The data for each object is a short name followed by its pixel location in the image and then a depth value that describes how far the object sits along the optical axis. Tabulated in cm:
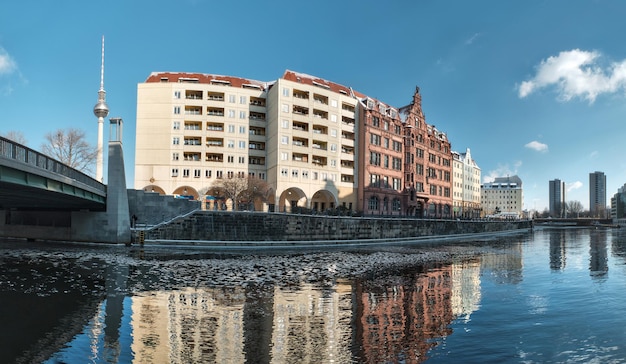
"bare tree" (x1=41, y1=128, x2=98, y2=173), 6762
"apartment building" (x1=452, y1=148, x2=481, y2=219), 15205
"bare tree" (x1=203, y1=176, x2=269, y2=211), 6712
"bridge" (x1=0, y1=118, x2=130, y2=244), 2912
